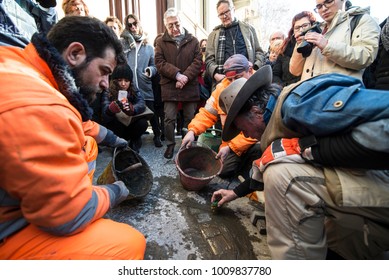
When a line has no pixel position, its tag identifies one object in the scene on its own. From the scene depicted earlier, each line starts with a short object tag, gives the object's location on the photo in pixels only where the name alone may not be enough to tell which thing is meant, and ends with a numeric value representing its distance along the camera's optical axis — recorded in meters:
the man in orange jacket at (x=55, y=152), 0.76
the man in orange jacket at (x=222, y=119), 2.44
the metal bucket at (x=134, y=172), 2.06
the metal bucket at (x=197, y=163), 2.22
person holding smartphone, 3.06
